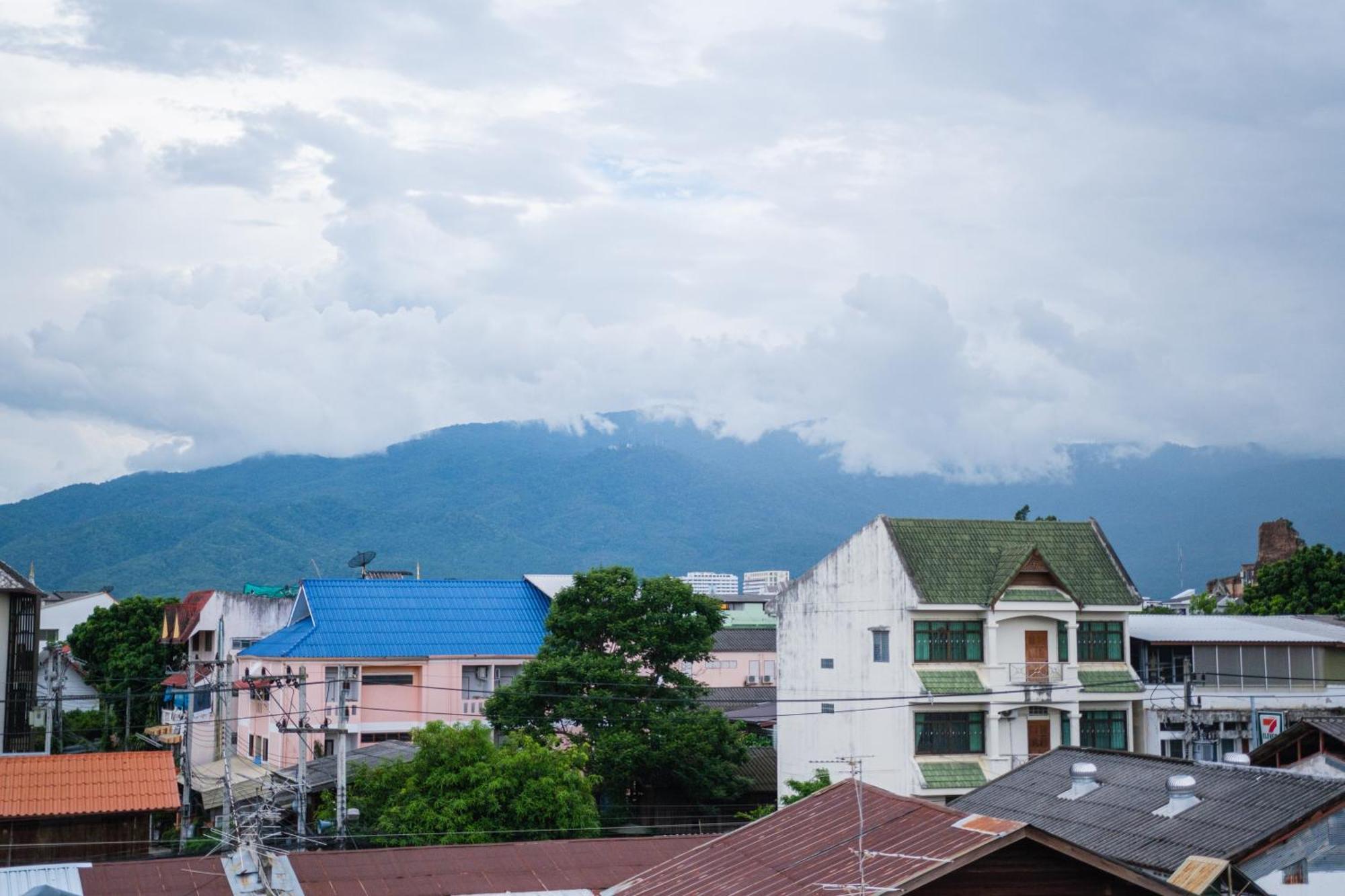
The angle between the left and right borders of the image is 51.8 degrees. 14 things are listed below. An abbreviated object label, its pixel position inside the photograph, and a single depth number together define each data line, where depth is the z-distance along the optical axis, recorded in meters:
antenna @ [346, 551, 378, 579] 67.62
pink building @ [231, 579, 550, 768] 51.16
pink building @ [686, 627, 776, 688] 72.31
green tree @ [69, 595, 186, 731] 71.75
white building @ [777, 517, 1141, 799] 42.31
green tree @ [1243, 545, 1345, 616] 64.81
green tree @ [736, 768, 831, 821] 42.53
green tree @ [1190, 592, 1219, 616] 83.07
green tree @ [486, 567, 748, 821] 43.62
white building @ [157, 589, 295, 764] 61.78
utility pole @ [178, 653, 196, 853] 37.96
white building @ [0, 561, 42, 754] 44.12
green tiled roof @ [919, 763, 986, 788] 41.28
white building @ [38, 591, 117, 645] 90.00
